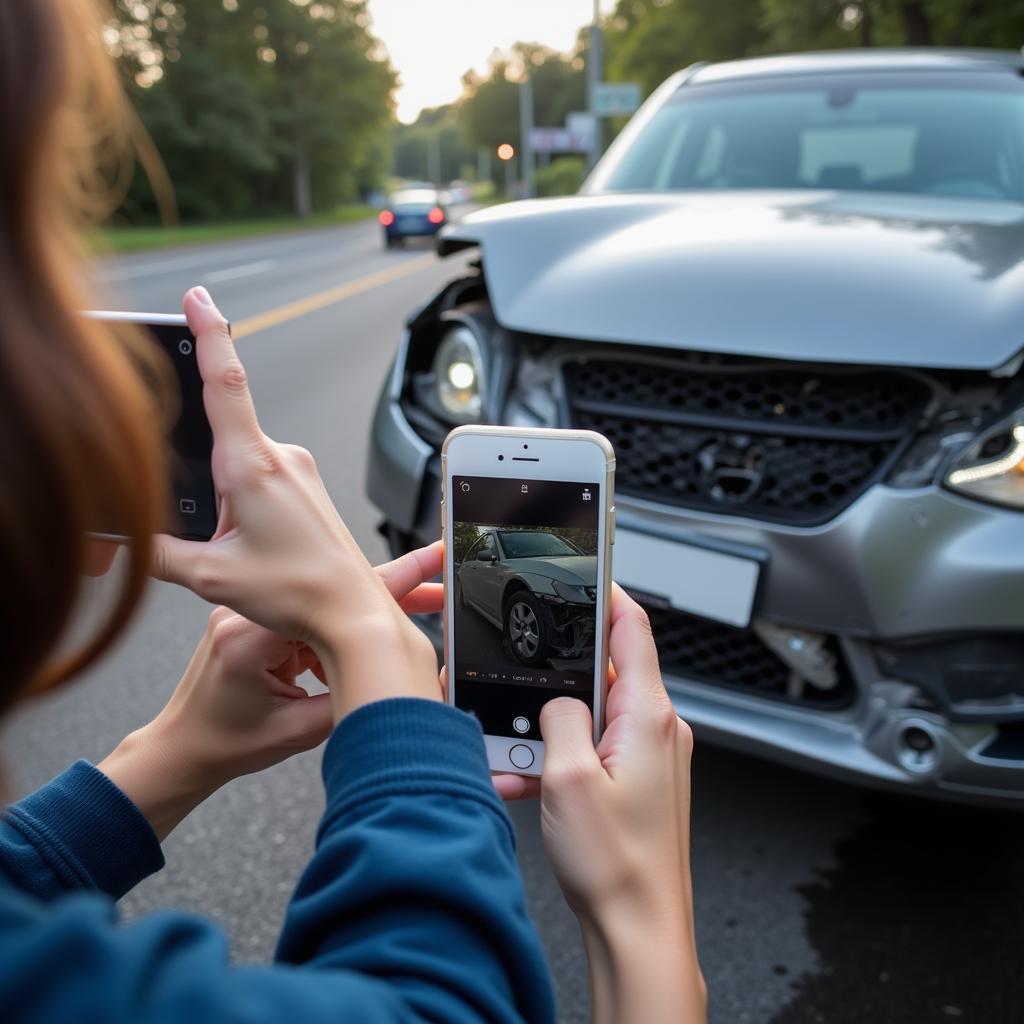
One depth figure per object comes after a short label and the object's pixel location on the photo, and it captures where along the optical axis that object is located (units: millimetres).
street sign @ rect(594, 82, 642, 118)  17672
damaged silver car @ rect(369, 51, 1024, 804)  1873
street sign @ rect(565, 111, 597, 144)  18328
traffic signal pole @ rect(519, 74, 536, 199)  29178
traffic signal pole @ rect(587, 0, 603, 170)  19422
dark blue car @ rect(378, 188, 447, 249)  22156
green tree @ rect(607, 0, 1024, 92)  14648
